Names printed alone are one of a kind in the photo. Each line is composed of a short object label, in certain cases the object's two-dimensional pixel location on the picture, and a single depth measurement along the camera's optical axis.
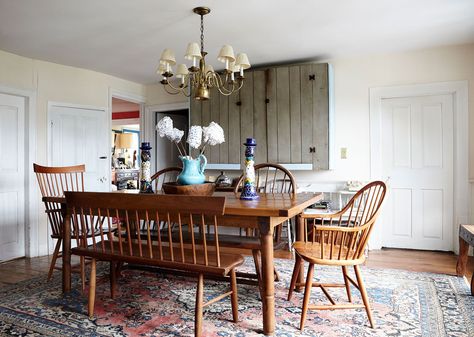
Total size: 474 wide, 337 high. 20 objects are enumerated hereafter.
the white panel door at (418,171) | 4.00
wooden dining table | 1.92
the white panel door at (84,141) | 4.46
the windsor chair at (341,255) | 2.08
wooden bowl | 2.29
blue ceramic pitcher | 2.40
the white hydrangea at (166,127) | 2.54
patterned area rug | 2.13
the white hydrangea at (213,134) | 2.41
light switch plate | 4.34
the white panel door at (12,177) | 3.94
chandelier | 2.61
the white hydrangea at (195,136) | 2.42
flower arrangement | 2.41
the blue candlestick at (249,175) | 2.41
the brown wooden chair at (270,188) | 2.44
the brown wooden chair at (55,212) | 2.81
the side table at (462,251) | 2.97
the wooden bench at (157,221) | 1.83
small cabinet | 4.19
